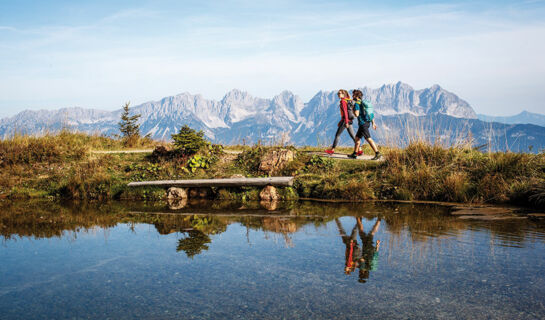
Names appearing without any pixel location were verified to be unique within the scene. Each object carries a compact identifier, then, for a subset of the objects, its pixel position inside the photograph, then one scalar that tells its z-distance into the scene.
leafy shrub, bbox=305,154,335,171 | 14.12
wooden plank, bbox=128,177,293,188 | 12.76
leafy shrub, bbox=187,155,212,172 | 15.28
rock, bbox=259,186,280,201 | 12.87
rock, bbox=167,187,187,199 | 13.55
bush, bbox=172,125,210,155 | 15.71
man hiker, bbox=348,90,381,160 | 14.12
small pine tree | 28.19
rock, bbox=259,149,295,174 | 14.62
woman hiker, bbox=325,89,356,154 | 14.61
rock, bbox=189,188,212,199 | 13.82
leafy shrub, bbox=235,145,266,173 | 15.08
